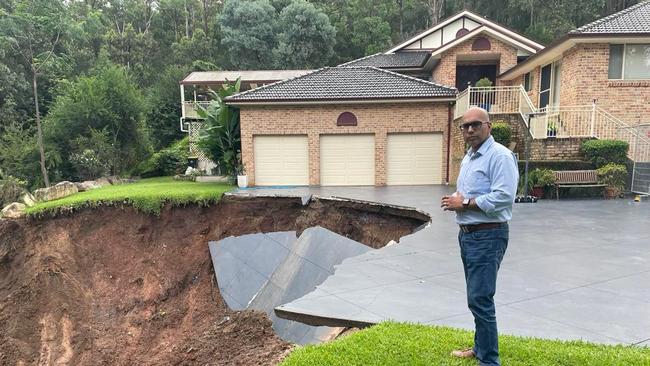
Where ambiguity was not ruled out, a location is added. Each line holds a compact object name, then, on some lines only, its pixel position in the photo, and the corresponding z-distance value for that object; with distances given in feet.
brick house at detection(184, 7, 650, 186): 46.44
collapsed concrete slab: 19.77
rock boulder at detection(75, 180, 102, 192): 53.47
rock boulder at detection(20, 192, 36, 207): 45.44
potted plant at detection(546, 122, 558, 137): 46.88
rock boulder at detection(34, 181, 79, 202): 46.70
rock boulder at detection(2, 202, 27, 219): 40.47
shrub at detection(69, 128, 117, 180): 64.44
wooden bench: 39.70
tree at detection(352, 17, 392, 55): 129.49
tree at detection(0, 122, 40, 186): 65.92
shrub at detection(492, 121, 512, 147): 44.82
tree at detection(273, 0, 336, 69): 123.24
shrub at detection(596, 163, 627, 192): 39.19
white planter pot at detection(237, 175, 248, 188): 51.80
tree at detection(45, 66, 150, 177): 67.82
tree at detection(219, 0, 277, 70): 128.47
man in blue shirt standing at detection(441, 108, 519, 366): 9.01
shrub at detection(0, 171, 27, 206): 53.36
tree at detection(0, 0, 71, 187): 82.74
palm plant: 54.13
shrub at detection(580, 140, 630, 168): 39.83
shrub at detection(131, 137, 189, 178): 76.95
